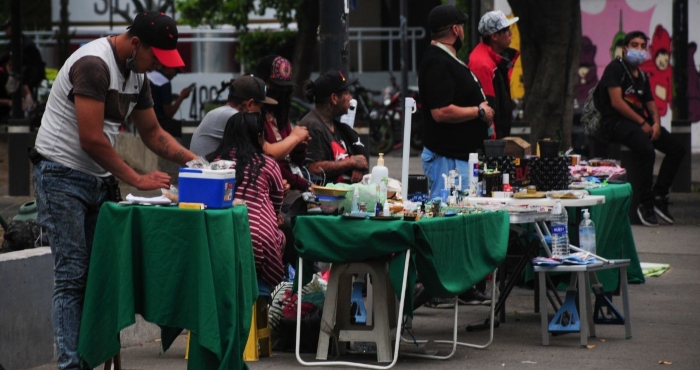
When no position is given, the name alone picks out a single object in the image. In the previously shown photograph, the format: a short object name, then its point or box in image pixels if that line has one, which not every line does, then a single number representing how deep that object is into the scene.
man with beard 17.73
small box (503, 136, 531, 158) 17.20
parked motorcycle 47.78
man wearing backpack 25.98
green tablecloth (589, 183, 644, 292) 17.30
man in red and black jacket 18.92
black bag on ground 16.02
